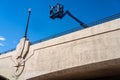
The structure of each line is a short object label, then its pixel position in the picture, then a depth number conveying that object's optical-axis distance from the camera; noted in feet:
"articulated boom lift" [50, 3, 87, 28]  76.02
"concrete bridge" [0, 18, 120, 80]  47.16
